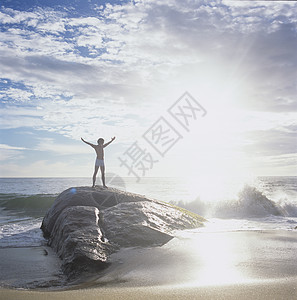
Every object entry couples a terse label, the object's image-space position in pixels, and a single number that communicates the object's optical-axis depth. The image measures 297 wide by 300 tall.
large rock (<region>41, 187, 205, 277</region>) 5.06
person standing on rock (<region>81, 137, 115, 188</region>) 9.86
